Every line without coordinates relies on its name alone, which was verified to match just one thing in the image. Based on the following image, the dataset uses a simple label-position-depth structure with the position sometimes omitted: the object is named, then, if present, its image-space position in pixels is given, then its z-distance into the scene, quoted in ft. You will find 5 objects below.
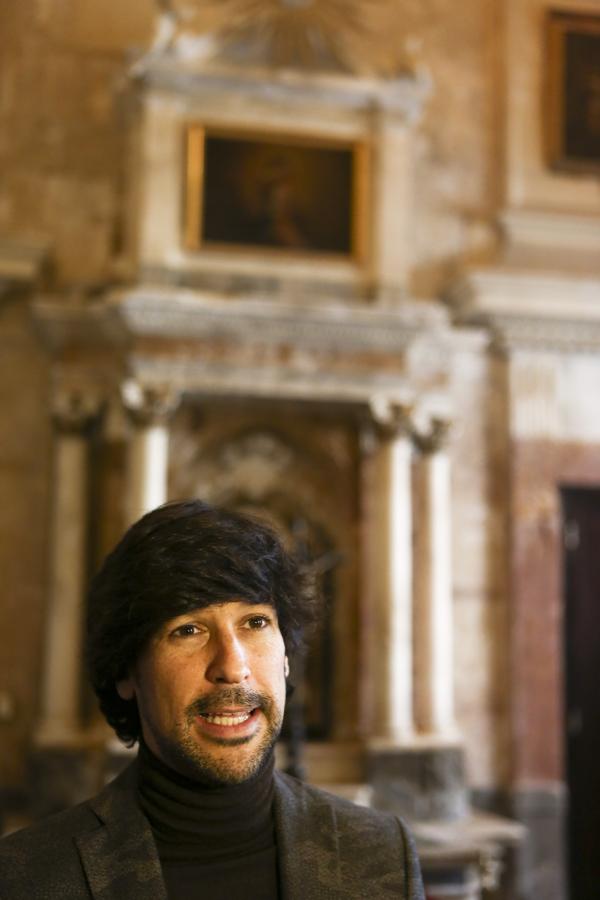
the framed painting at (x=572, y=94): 24.44
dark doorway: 22.84
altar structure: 20.53
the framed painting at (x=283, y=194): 21.45
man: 4.85
